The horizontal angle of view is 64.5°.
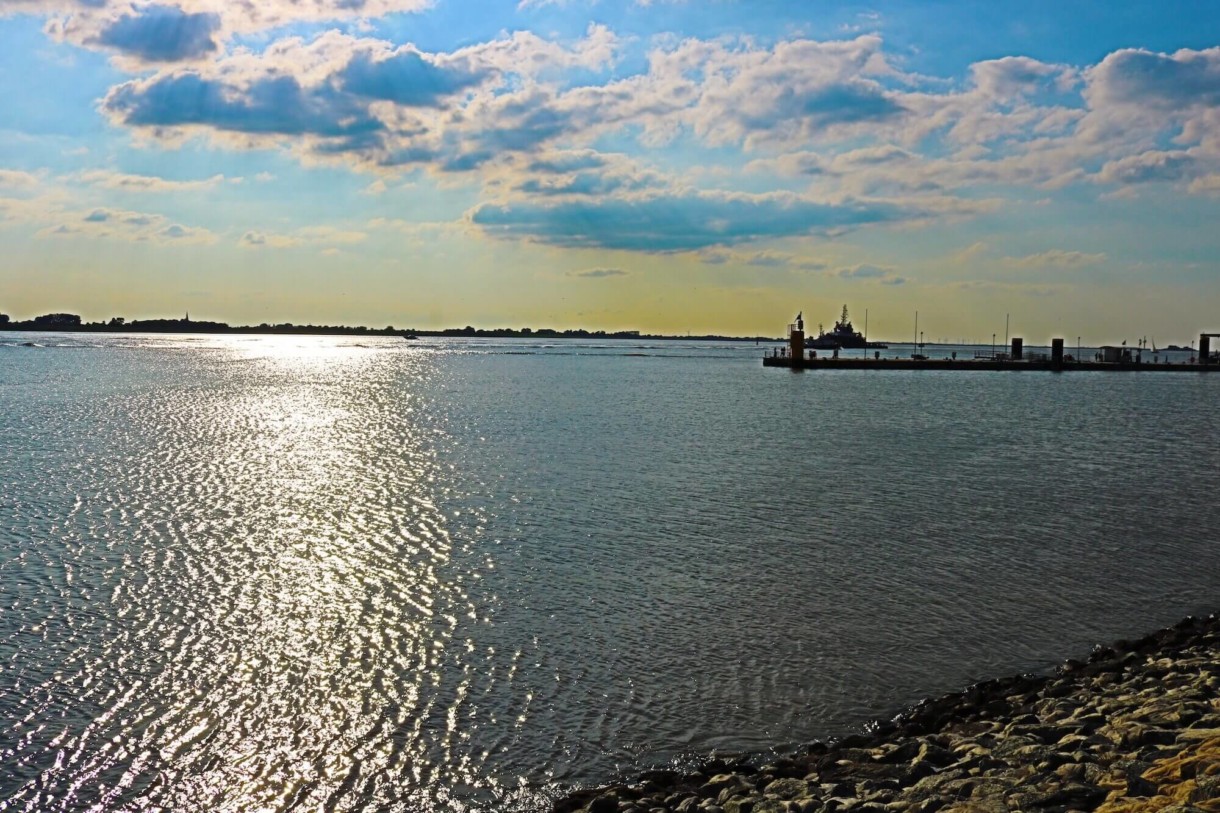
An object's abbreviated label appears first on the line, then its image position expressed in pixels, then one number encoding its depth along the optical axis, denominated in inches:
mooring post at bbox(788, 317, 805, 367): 4840.1
